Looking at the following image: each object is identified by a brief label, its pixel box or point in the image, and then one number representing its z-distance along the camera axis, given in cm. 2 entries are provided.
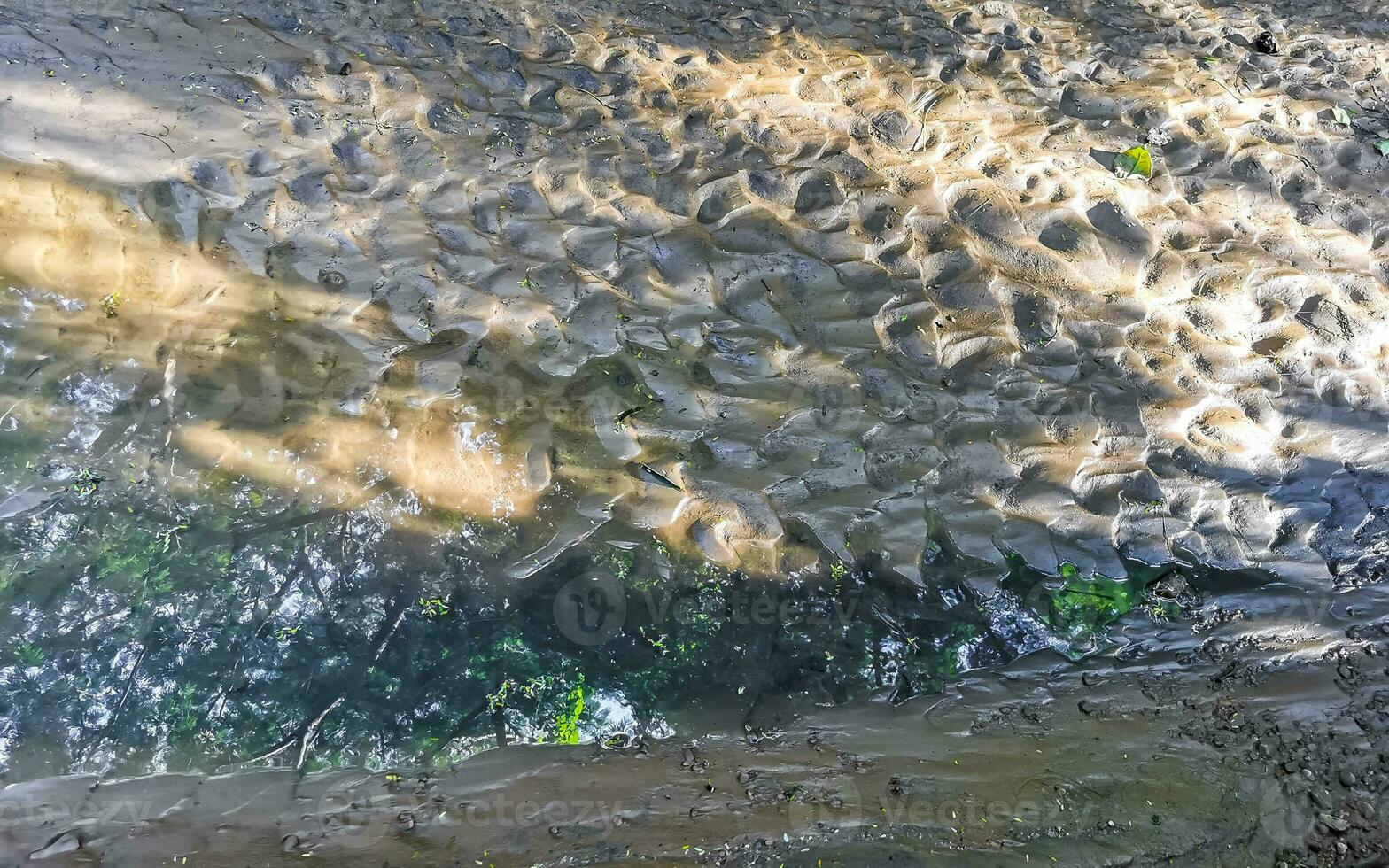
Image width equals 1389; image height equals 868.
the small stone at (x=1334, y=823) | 227
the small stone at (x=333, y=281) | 305
